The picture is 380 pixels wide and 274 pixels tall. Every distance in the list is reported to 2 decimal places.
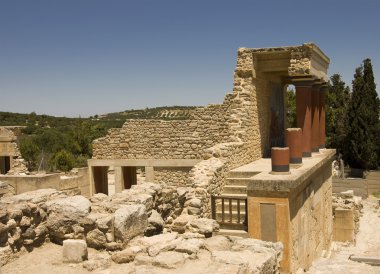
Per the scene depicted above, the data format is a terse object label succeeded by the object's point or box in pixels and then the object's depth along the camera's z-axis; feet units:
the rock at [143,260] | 17.48
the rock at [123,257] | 17.93
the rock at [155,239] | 19.04
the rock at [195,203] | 30.32
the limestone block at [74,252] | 17.99
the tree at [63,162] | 92.53
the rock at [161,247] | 18.02
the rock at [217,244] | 19.65
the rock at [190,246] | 18.26
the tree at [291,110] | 110.87
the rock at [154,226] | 22.79
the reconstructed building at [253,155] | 29.04
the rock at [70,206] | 20.03
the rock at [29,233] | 18.94
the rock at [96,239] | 19.62
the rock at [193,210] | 30.00
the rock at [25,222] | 18.57
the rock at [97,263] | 17.31
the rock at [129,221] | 19.27
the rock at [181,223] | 26.30
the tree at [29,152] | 102.73
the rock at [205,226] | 23.57
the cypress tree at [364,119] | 99.91
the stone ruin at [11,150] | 63.36
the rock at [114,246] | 19.15
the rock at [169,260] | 16.98
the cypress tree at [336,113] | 109.60
